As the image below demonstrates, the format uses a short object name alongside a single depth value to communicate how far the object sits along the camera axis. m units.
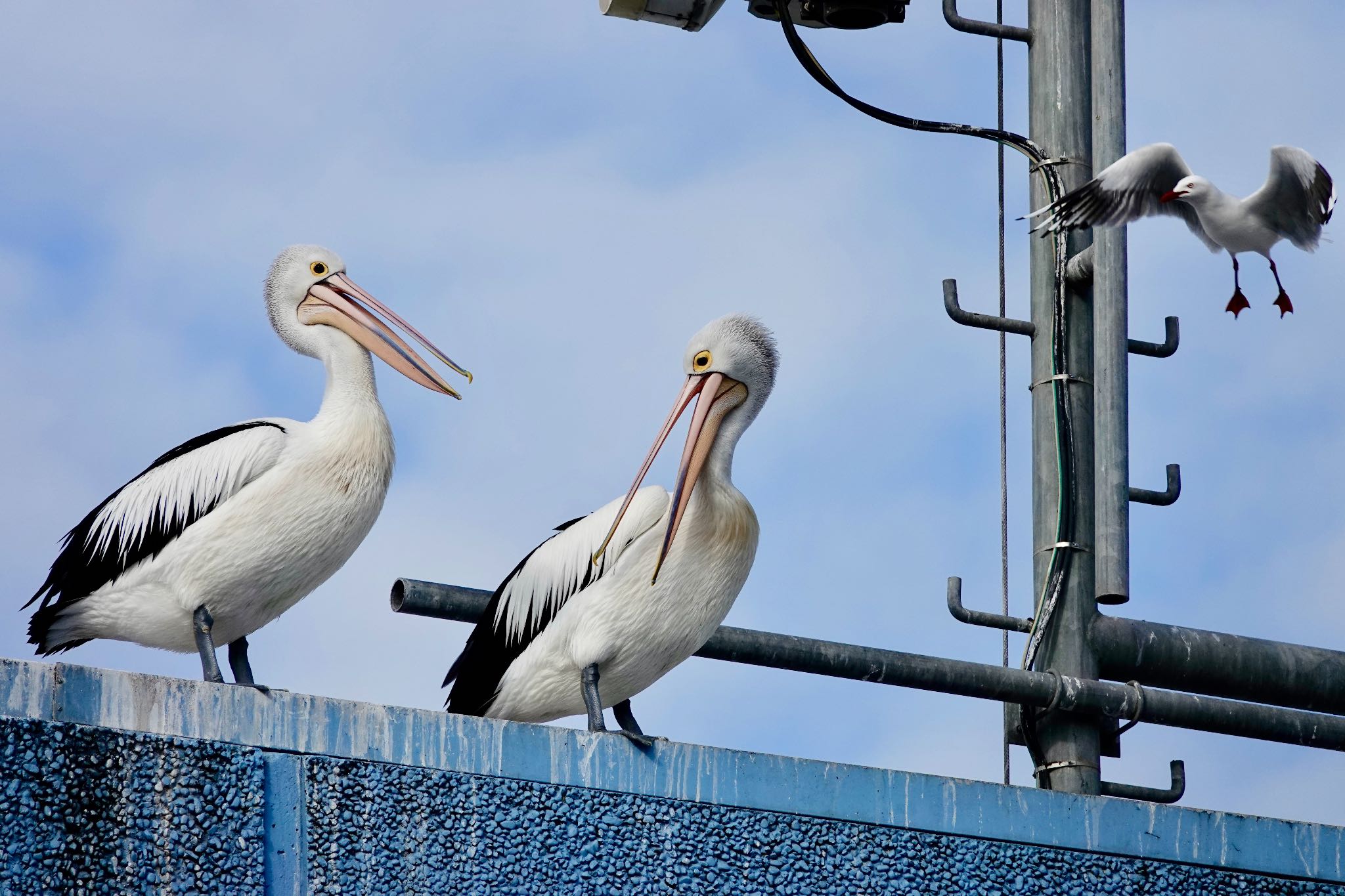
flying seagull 15.10
